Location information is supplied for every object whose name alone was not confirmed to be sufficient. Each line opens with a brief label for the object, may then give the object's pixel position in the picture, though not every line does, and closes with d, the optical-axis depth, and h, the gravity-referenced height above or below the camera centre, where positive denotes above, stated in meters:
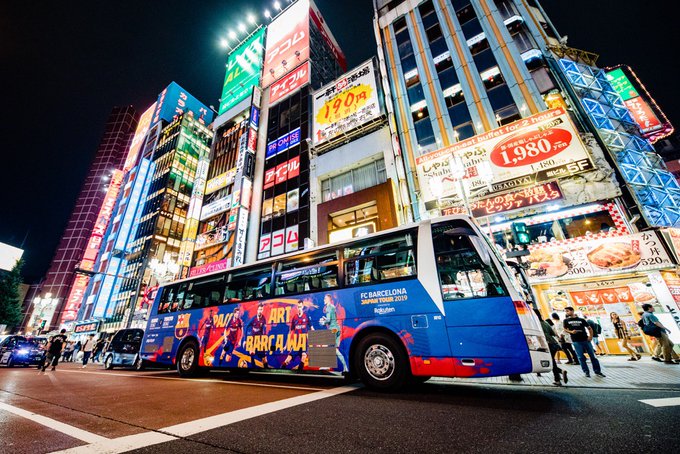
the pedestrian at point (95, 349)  18.77 +0.50
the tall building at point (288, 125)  21.69 +19.94
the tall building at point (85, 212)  56.84 +32.25
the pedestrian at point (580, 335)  6.71 -0.04
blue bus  4.43 +0.58
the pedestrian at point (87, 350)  16.08 +0.35
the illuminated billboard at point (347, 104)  19.50 +17.04
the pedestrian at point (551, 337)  6.66 -0.06
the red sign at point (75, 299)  37.84 +7.52
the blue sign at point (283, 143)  24.94 +17.71
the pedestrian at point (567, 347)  8.97 -0.41
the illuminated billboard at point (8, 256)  36.27 +13.19
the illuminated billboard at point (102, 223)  39.44 +19.24
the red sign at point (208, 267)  21.86 +6.48
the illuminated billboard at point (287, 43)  30.64 +33.55
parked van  12.63 +0.22
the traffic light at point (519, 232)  7.23 +2.57
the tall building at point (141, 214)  34.19 +19.27
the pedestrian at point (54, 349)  11.34 +0.35
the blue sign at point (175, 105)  52.41 +47.38
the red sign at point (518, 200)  11.87 +5.73
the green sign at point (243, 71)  33.59 +33.82
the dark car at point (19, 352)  14.88 +0.41
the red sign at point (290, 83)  27.85 +25.72
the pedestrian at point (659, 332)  8.04 -0.07
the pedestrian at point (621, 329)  10.03 +0.07
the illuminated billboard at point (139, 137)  51.94 +40.08
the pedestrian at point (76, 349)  23.66 +0.62
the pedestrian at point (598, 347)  10.44 -0.54
